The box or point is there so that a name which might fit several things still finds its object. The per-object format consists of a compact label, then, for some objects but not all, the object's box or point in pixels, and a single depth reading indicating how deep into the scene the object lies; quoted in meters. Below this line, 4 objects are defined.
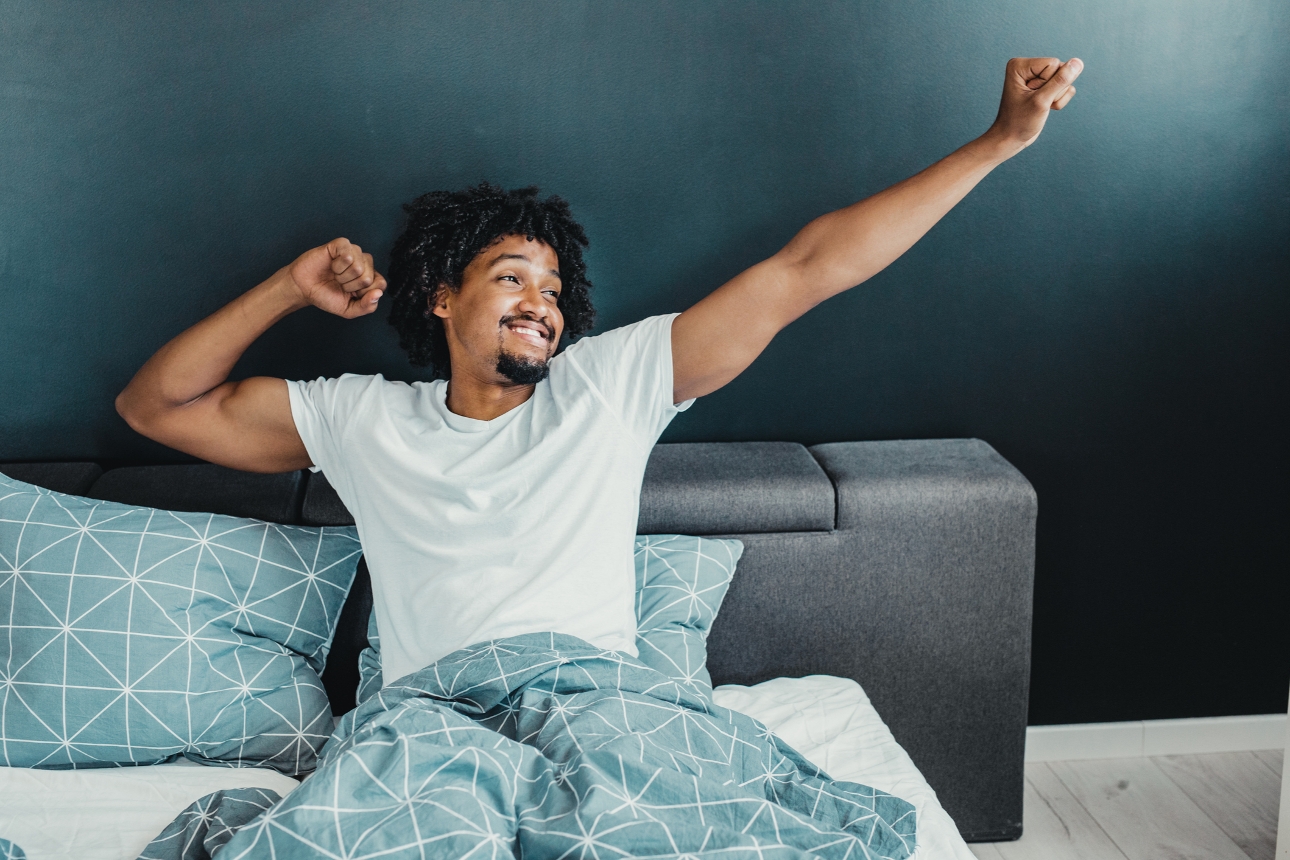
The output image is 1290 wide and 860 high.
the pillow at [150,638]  1.47
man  1.46
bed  1.77
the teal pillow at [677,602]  1.59
